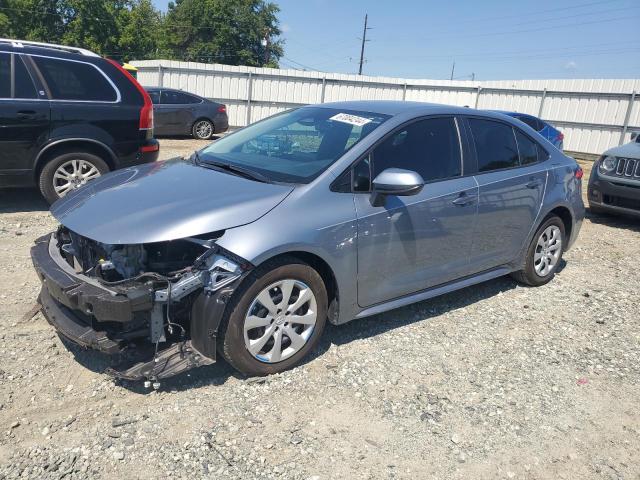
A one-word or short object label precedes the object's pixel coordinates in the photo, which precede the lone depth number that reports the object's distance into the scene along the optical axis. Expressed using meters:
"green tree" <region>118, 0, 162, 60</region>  48.78
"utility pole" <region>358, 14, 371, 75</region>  57.38
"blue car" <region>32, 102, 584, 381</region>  2.92
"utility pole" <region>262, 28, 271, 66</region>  54.50
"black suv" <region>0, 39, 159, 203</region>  5.91
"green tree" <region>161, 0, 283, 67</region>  56.25
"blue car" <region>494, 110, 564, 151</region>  12.45
